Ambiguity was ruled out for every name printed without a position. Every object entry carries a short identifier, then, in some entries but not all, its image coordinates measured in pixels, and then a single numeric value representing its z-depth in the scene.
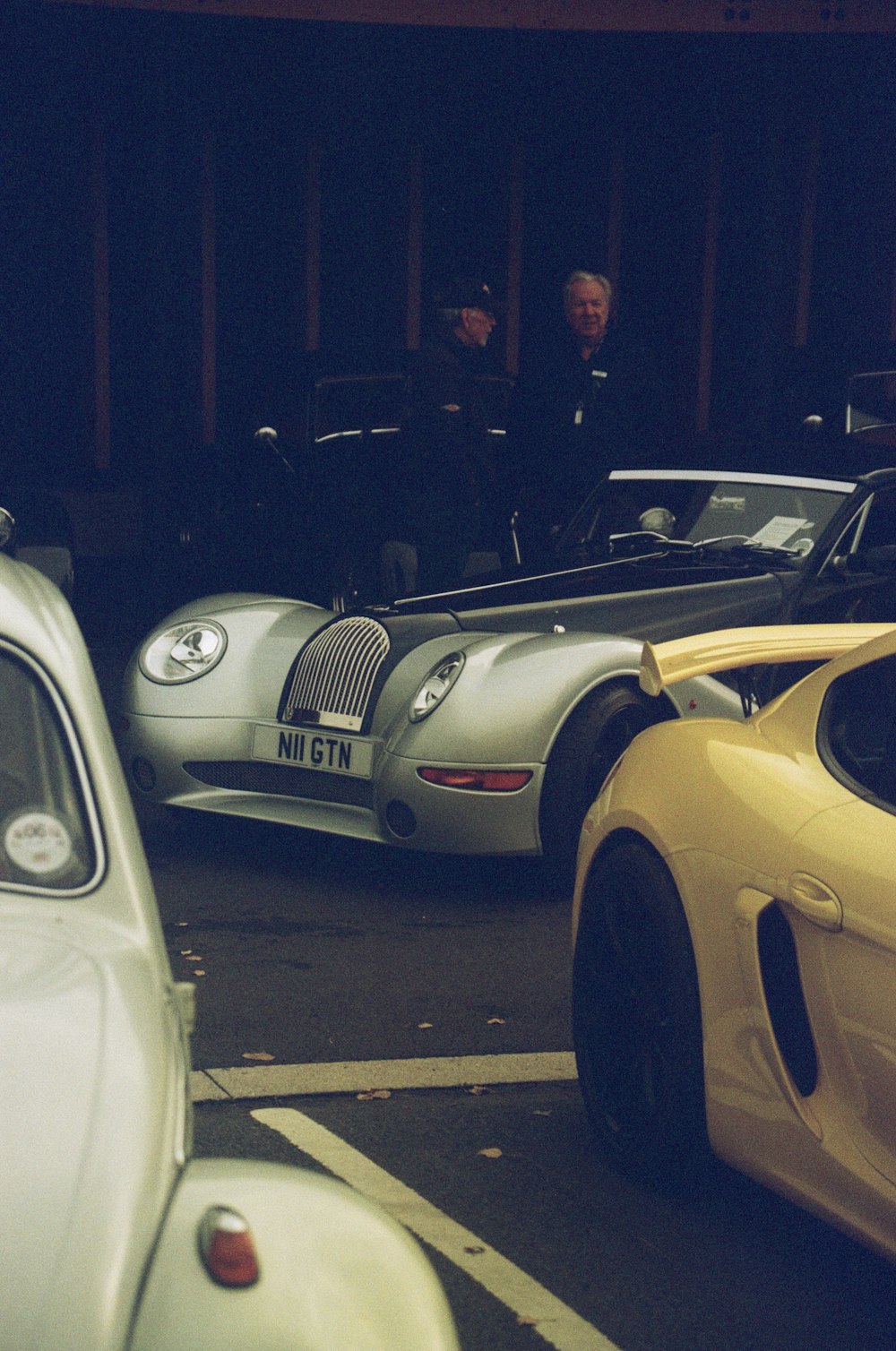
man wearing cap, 9.48
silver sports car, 6.67
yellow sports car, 3.37
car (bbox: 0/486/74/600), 10.80
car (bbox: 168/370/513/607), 11.45
